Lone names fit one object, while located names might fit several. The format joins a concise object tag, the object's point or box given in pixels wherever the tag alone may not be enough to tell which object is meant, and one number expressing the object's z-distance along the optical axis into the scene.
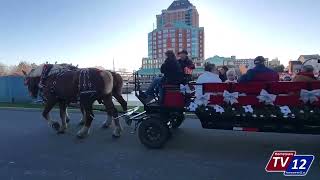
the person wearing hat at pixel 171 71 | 4.19
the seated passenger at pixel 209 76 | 3.95
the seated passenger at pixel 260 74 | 3.69
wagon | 3.33
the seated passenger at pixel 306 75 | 3.59
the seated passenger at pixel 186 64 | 4.48
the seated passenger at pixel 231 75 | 5.34
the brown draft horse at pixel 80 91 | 4.64
